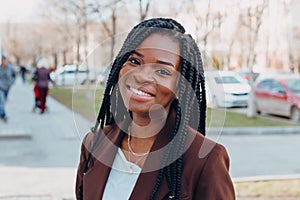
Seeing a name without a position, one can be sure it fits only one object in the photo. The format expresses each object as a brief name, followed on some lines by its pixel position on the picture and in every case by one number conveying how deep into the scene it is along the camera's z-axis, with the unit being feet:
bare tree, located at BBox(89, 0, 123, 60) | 39.47
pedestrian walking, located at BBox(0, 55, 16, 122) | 42.88
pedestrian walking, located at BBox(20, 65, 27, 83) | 145.92
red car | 49.06
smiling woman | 4.83
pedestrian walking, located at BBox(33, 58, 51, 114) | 52.13
